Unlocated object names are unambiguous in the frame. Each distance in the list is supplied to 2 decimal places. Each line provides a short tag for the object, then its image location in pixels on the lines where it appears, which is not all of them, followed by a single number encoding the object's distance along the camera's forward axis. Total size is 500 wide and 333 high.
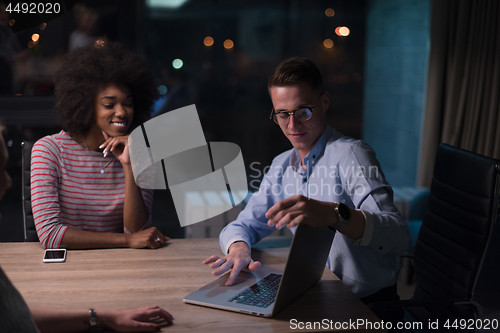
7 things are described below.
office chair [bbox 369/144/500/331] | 1.47
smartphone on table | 1.44
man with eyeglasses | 1.26
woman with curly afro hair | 1.77
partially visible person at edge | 0.91
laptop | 1.05
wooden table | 1.06
